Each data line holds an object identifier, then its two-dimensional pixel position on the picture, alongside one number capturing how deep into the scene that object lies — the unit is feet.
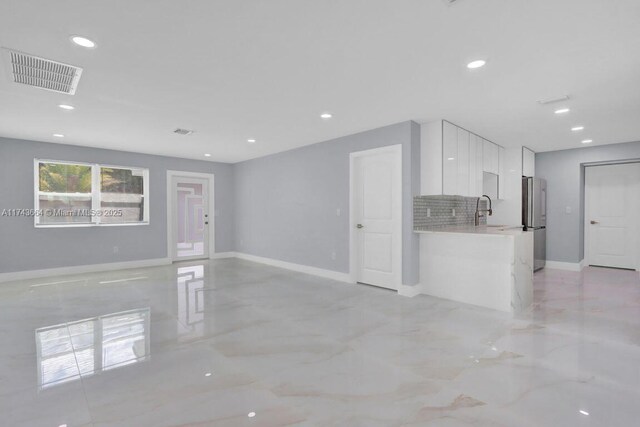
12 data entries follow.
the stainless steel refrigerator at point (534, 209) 19.89
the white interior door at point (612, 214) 20.57
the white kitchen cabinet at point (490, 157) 18.01
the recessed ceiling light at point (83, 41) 7.69
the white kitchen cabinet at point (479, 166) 17.15
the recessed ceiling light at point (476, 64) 8.80
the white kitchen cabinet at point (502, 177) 20.45
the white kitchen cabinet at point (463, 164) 15.49
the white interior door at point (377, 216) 15.24
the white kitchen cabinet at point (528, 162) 20.49
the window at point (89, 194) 19.60
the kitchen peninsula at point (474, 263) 12.56
